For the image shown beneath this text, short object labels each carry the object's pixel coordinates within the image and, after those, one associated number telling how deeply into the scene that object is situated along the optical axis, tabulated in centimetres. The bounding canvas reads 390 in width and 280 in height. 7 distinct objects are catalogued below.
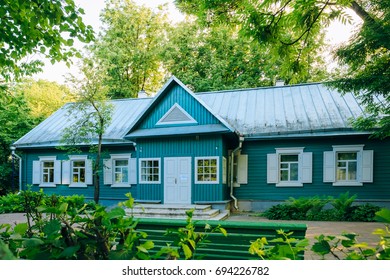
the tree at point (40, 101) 1616
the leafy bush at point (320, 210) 918
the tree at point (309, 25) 280
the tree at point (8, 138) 1470
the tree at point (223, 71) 1465
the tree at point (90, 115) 1056
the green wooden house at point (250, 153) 1041
